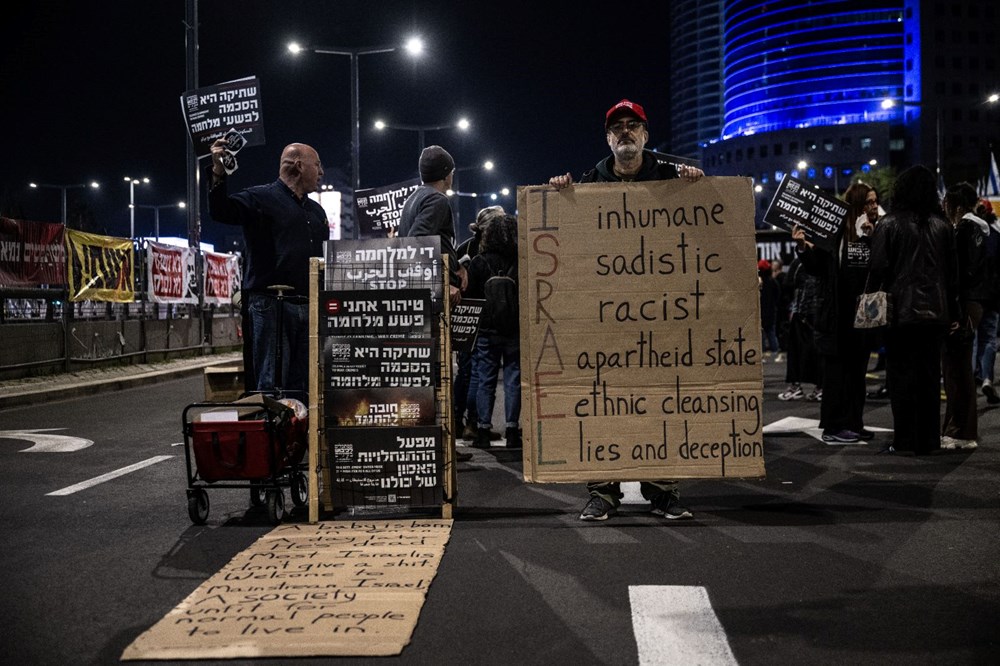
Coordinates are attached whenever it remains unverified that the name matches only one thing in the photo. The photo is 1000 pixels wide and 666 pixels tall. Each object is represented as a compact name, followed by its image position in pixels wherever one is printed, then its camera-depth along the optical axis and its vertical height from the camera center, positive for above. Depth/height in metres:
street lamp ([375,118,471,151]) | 33.50 +6.76
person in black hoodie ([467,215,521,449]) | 8.68 -0.14
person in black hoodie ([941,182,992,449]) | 8.16 -0.34
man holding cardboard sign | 5.66 +0.88
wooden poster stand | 5.60 -0.54
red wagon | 5.53 -0.68
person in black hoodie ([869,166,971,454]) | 7.76 +0.16
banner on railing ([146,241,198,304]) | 18.91 +1.04
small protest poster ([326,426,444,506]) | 5.61 -0.81
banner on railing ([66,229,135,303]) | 15.74 +1.01
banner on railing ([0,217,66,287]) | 13.94 +1.09
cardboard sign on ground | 3.50 -1.13
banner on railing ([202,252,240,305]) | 22.39 +1.13
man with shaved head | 6.38 +0.47
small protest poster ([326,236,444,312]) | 5.76 +0.33
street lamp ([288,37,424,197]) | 25.86 +6.95
